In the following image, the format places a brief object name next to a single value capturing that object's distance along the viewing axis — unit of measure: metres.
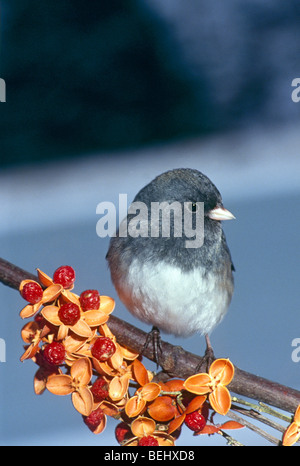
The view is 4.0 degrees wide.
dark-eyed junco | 1.70
